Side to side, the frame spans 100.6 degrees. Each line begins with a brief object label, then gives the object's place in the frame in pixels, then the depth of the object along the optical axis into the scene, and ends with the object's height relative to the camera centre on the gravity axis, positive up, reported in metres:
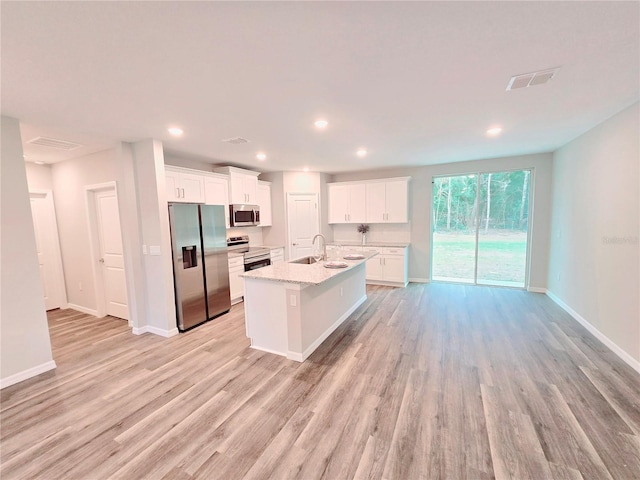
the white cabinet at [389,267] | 5.82 -1.13
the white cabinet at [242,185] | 5.00 +0.69
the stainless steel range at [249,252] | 5.03 -0.64
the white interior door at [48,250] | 4.64 -0.45
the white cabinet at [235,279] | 4.68 -1.05
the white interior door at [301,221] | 6.12 -0.08
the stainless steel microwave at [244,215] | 5.02 +0.09
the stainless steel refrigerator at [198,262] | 3.70 -0.62
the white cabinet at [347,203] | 6.34 +0.34
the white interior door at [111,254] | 4.18 -0.50
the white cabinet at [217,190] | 4.54 +0.53
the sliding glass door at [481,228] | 5.41 -0.30
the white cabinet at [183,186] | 3.92 +0.55
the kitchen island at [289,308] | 2.92 -1.05
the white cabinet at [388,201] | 5.94 +0.35
